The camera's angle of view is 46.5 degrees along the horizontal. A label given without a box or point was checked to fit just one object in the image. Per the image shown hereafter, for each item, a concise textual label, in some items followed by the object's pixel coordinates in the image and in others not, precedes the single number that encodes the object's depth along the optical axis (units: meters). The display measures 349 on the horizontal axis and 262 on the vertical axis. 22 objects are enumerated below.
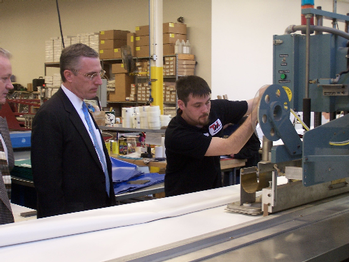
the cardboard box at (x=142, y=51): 7.96
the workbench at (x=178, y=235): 1.19
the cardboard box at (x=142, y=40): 7.96
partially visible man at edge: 1.77
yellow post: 6.86
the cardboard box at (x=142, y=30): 7.90
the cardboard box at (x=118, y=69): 8.34
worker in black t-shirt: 2.03
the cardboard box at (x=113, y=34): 8.52
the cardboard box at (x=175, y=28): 7.68
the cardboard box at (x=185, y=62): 7.75
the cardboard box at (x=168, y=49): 7.73
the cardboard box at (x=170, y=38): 7.74
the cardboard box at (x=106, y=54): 8.64
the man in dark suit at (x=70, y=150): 1.90
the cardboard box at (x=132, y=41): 8.12
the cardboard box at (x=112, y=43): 8.60
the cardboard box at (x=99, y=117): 5.09
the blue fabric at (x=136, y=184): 2.88
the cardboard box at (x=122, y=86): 8.45
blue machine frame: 1.53
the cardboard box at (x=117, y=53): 8.56
